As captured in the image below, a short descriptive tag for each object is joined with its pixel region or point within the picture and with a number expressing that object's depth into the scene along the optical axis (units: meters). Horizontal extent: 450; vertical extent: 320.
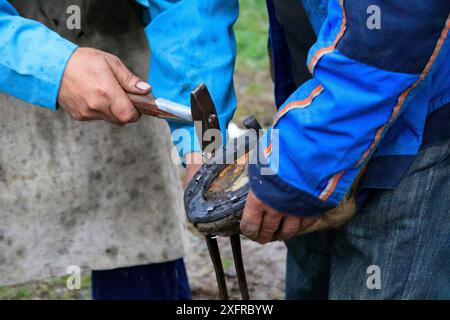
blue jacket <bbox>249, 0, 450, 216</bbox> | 1.52
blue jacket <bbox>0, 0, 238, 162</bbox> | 2.18
